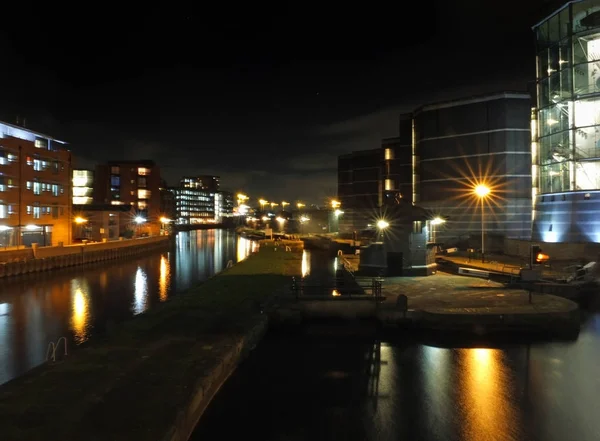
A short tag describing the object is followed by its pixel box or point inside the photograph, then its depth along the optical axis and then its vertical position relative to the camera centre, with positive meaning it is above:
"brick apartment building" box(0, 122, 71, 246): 47.59 +3.99
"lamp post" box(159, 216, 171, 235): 101.28 +0.14
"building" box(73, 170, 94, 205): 109.59 +9.80
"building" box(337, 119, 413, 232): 67.62 +8.39
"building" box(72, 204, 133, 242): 67.46 +0.40
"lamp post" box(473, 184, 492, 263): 33.59 +2.70
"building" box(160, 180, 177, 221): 156.62 +8.60
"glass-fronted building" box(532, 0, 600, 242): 39.34 +9.59
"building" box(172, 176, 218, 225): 190.21 +7.94
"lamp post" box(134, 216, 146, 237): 84.75 +0.71
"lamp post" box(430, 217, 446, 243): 27.72 +0.19
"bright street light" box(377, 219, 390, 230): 26.82 +0.05
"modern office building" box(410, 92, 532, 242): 54.50 +8.05
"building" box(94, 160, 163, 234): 102.38 +8.93
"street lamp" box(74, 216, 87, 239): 64.19 +0.50
